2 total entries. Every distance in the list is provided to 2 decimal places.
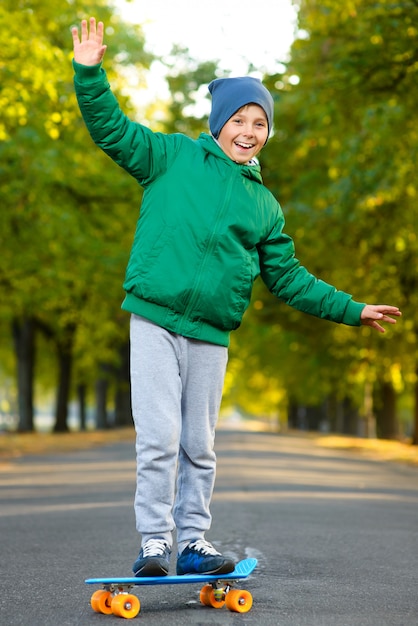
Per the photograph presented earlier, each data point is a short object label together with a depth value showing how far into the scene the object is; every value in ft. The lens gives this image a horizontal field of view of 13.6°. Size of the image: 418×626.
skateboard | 22.61
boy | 23.76
